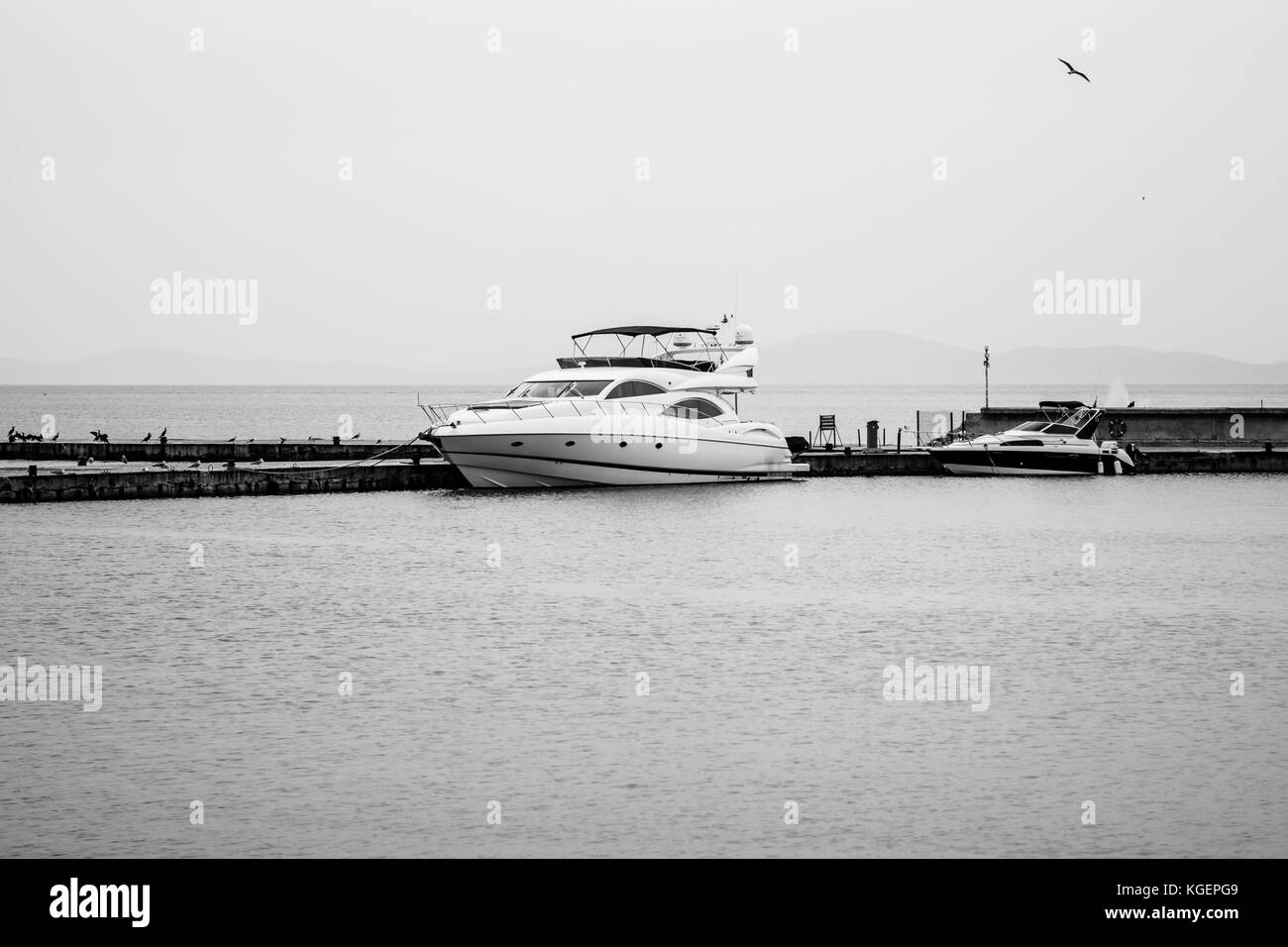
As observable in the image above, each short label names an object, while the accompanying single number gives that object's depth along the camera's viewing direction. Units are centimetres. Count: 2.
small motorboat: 5288
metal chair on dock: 6100
